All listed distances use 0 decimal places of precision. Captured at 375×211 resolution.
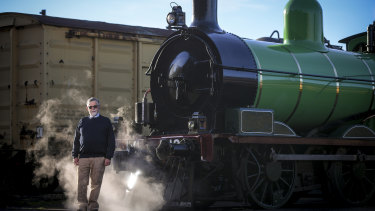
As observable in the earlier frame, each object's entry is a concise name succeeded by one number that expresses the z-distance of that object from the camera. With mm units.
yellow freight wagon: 20445
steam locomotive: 14739
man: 13248
